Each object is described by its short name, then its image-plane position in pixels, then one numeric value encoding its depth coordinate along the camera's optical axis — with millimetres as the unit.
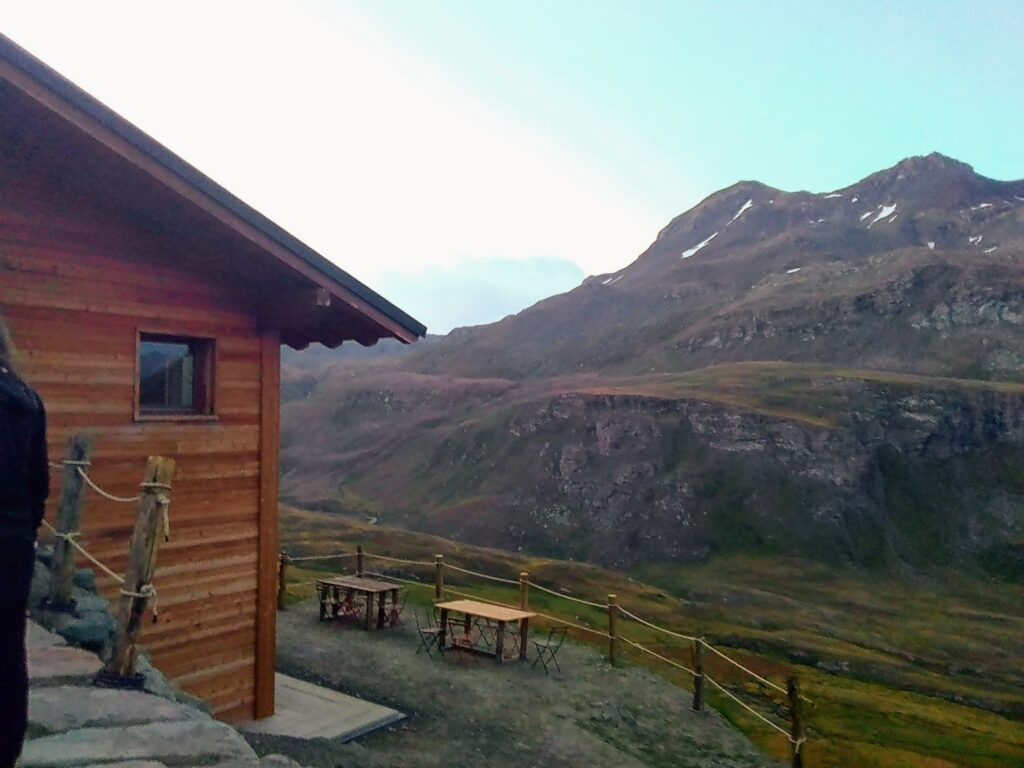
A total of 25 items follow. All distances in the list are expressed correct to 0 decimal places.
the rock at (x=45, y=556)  6910
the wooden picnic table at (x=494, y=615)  15846
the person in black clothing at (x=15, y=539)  3092
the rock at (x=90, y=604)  6707
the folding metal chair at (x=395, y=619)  18031
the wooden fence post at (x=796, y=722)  12758
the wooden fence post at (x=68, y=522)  6484
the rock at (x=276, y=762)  4864
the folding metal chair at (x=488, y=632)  17141
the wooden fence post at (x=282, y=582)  19317
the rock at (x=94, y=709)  4738
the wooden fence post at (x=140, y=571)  5582
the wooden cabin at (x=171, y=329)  7684
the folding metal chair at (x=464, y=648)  15988
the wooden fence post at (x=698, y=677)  15188
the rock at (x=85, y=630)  6340
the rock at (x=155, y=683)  5770
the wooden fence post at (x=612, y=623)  17325
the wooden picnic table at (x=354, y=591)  17766
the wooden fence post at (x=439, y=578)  19859
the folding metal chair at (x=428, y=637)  16422
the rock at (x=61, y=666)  5323
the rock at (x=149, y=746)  4262
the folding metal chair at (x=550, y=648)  16547
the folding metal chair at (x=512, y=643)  16734
